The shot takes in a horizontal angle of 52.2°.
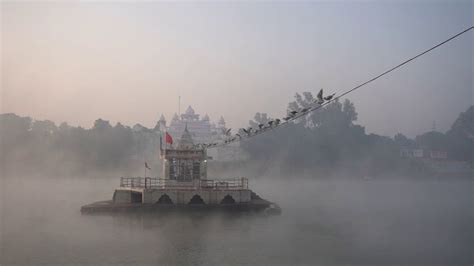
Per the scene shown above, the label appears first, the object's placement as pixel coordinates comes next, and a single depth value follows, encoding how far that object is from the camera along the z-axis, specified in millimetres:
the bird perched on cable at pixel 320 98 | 27595
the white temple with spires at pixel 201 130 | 151125
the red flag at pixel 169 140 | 50388
